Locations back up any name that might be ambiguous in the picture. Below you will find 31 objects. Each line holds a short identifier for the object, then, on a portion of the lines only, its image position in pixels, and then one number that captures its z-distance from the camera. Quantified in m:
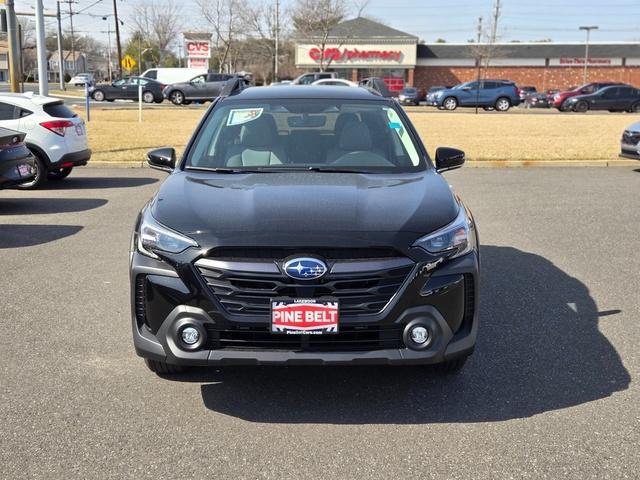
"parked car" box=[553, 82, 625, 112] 40.81
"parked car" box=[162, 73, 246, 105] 40.34
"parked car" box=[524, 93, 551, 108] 48.97
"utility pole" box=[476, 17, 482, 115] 66.14
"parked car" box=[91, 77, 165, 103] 42.59
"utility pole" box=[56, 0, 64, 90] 64.06
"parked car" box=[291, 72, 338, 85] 37.99
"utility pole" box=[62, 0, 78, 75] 75.09
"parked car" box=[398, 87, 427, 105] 48.56
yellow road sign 38.41
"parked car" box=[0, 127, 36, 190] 8.98
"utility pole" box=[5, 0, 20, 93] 16.94
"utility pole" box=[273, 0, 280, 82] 61.59
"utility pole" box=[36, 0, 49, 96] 17.62
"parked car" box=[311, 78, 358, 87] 22.39
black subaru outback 3.45
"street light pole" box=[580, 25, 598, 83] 71.00
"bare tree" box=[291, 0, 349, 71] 60.75
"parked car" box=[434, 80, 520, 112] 40.19
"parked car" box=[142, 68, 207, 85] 52.44
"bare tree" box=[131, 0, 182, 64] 82.12
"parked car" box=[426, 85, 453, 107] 42.83
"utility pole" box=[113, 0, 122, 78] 61.54
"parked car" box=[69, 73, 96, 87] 77.88
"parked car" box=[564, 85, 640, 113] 39.62
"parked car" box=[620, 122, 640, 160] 13.52
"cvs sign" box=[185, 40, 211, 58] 47.50
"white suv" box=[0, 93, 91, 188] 11.41
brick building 67.69
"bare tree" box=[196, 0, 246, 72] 64.88
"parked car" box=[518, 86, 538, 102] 51.38
